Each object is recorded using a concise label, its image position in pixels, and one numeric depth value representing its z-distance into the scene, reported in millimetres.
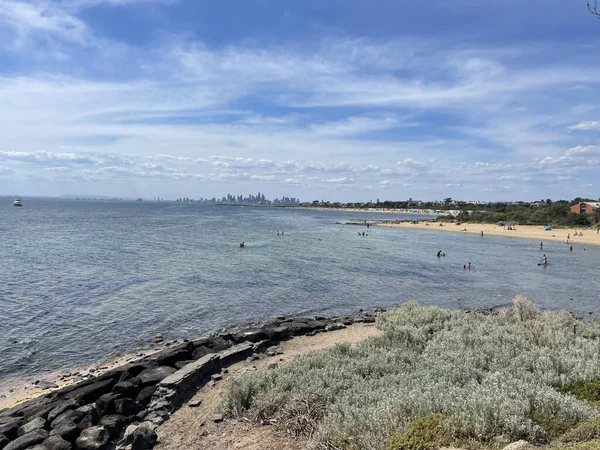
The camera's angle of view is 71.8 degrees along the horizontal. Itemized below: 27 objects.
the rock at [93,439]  7746
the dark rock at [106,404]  9203
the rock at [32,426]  8336
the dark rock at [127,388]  10219
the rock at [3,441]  7881
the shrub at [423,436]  5350
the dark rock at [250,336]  14750
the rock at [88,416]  8438
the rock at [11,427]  8336
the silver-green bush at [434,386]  5805
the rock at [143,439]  7520
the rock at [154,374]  10945
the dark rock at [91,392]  10133
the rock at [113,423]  8406
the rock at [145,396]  9834
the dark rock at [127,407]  9234
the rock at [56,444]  7409
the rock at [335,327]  17112
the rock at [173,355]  12484
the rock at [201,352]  13189
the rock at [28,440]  7593
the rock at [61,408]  8922
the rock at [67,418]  8398
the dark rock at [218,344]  14084
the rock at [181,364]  12086
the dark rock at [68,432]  7885
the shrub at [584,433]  5145
